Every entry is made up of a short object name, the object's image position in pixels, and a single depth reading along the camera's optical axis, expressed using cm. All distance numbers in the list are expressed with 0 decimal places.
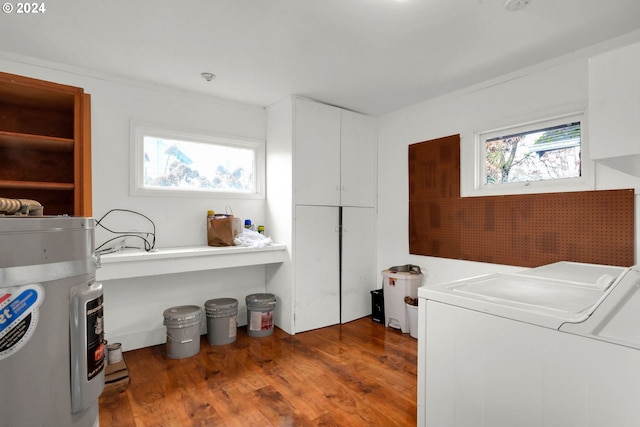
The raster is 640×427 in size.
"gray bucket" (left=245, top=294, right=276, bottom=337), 309
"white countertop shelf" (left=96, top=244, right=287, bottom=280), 235
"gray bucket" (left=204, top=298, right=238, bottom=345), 289
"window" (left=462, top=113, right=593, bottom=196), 240
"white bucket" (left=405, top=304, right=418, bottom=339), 304
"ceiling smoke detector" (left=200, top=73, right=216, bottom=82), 270
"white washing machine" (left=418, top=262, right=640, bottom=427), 83
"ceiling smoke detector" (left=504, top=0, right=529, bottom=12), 176
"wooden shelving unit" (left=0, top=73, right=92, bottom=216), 216
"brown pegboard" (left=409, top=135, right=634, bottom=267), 220
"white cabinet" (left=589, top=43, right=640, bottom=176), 91
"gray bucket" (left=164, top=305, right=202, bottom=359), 262
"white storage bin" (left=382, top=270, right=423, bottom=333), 320
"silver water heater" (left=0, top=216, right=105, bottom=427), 67
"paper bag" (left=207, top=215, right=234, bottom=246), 304
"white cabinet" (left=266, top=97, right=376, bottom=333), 320
